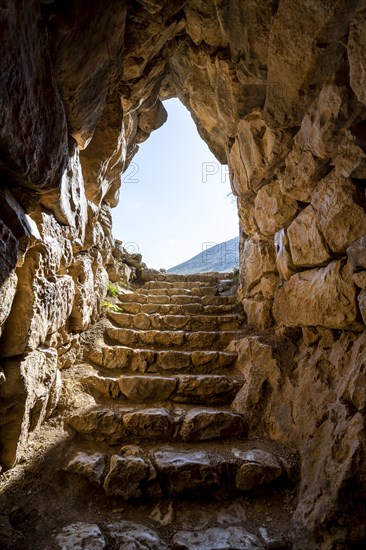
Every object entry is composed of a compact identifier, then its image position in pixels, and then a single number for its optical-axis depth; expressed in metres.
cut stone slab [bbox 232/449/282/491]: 2.15
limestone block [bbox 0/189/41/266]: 1.59
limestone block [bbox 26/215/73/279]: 2.10
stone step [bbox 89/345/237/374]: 3.45
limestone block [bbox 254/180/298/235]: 3.16
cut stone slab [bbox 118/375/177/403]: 3.03
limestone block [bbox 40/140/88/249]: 2.33
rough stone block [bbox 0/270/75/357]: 1.93
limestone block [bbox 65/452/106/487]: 2.11
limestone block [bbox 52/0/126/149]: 1.73
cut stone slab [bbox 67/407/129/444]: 2.53
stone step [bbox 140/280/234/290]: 6.34
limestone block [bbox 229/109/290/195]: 3.08
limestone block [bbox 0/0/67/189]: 1.25
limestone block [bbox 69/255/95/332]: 3.20
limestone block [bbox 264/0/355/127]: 1.80
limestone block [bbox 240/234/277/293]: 3.81
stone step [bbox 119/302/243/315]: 4.72
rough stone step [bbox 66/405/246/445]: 2.54
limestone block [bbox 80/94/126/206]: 3.23
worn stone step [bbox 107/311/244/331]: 4.33
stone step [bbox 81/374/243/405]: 3.04
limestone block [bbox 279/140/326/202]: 2.47
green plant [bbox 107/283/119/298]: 5.00
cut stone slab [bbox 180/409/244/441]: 2.59
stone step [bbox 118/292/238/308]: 5.16
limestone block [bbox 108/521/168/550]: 1.71
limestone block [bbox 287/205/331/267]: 2.51
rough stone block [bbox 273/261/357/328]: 2.13
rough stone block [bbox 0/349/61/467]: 1.94
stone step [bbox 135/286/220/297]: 5.78
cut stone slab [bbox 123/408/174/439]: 2.58
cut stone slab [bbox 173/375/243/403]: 3.06
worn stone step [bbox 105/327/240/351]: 3.92
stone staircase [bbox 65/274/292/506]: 2.15
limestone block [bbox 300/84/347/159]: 1.95
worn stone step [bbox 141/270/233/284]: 7.05
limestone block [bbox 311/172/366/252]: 2.04
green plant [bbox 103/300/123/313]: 4.50
